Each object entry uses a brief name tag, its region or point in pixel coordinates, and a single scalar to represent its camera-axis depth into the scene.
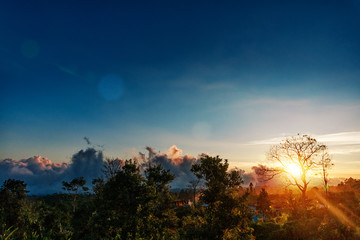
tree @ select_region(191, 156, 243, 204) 14.46
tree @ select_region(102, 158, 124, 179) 41.66
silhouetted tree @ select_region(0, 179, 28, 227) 29.33
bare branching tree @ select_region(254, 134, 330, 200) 31.15
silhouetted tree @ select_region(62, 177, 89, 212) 65.14
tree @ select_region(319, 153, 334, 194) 31.27
